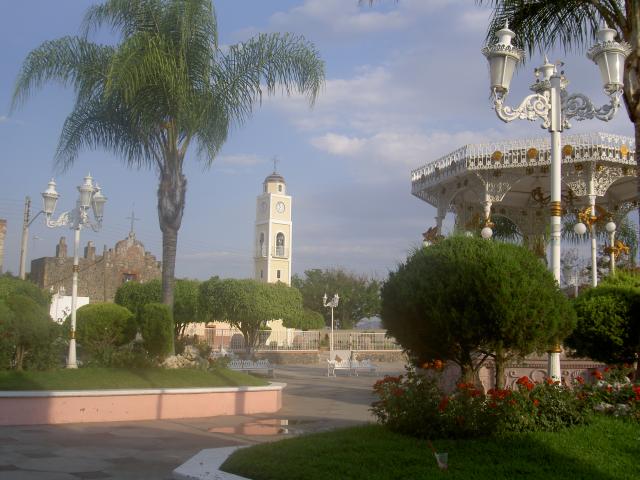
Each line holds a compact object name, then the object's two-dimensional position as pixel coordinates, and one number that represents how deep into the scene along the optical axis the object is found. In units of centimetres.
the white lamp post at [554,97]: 885
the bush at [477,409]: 709
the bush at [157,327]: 1385
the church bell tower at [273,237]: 5706
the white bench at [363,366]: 2741
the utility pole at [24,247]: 2789
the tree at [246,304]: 3178
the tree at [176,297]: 3244
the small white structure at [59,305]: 4025
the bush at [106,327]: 1656
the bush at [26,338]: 1292
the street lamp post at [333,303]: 3436
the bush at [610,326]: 1113
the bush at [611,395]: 767
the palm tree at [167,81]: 1413
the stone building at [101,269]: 5003
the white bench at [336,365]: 2747
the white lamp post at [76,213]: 1425
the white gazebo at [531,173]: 1995
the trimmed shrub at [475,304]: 752
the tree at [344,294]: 6109
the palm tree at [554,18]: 1005
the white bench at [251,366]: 2348
